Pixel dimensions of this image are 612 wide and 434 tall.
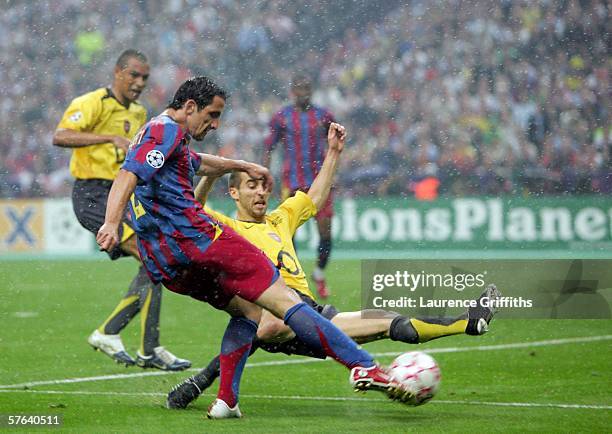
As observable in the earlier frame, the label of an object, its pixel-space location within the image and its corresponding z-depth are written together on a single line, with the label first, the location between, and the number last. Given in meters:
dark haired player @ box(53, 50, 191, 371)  14.61
